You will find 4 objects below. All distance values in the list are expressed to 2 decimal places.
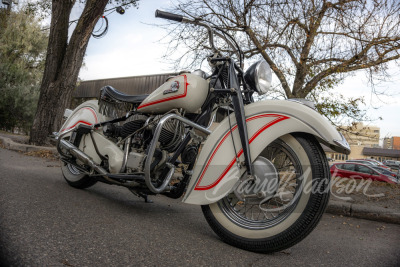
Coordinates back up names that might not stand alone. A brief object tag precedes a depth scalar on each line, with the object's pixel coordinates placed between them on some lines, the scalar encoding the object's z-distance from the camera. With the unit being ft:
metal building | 58.54
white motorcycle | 6.94
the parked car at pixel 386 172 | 51.75
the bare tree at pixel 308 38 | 24.56
